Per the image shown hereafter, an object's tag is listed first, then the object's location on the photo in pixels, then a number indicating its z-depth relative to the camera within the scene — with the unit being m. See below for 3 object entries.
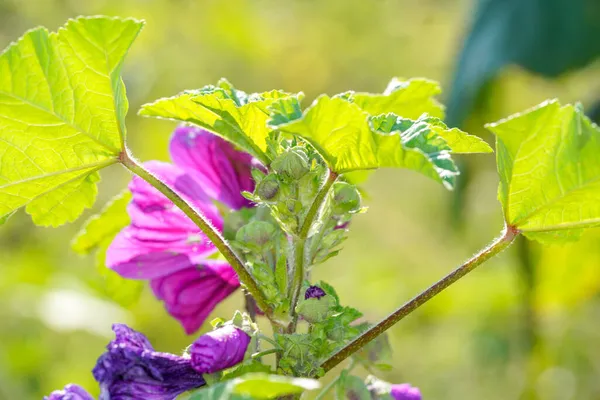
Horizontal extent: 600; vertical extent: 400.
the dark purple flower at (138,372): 0.58
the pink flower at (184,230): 0.65
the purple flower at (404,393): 0.62
